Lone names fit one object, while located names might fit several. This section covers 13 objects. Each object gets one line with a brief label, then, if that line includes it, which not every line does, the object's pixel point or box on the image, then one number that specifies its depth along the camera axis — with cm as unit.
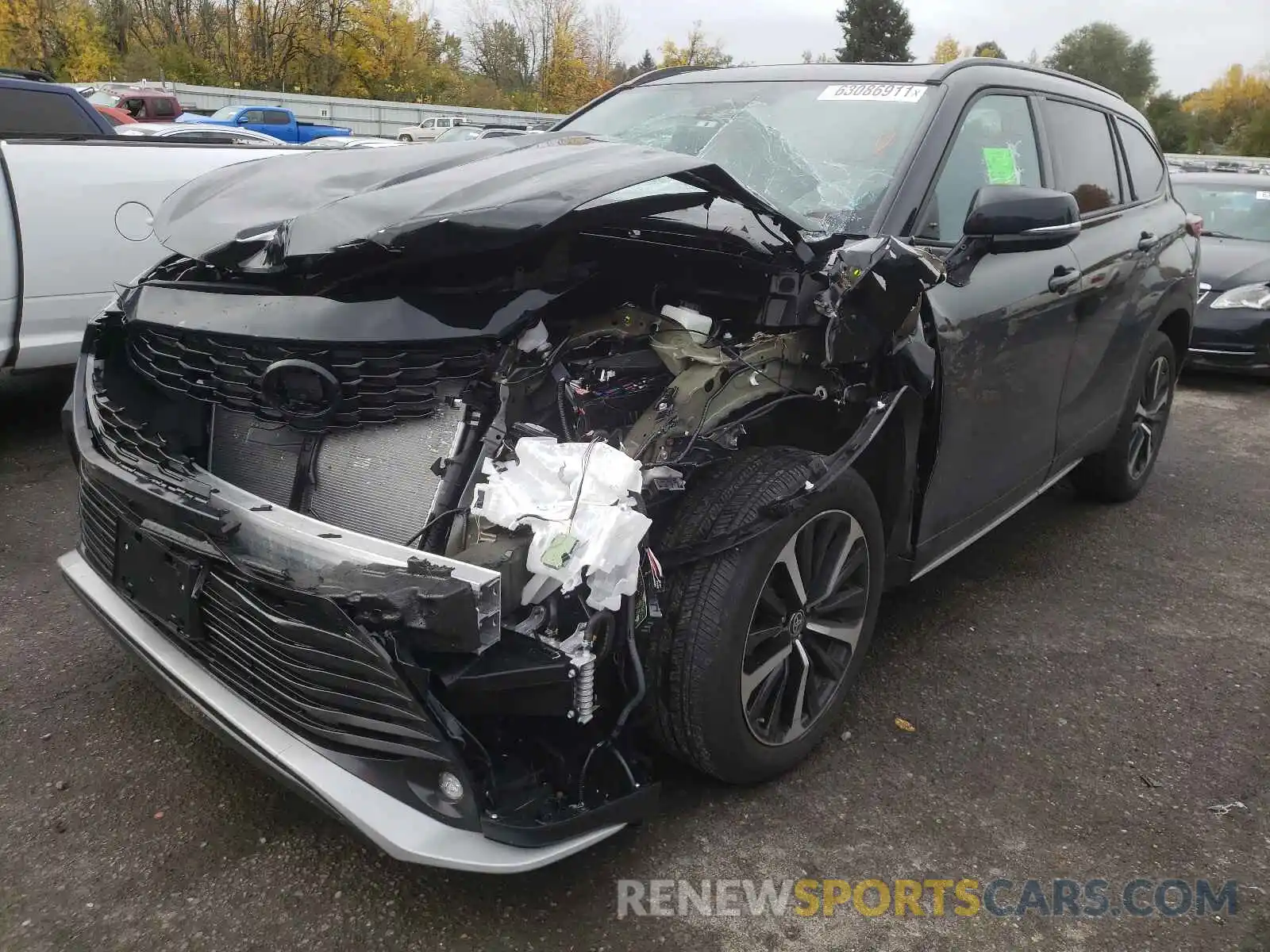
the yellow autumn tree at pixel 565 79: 5834
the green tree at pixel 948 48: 7434
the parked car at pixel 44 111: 589
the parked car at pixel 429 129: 3017
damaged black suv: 198
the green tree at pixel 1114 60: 7294
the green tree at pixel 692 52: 6825
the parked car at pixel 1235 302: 778
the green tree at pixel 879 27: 6259
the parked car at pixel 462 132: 2163
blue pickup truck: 2680
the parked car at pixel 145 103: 2306
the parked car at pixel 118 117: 1552
